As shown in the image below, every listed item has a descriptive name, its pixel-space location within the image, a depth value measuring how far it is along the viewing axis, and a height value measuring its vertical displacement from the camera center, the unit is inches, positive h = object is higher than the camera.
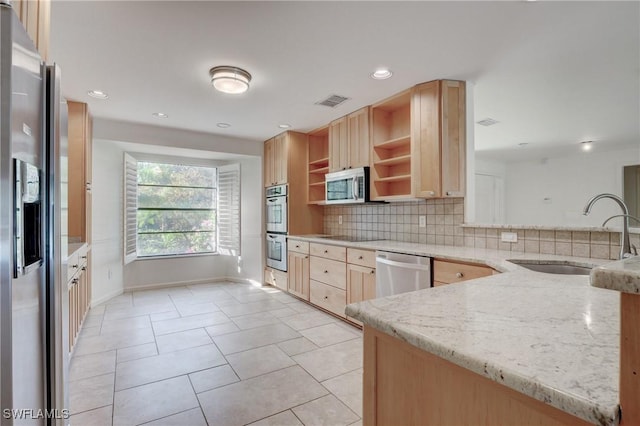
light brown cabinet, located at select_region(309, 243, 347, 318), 140.3 -30.6
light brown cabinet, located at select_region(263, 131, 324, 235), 186.5 +21.2
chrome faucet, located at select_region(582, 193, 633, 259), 69.7 -5.7
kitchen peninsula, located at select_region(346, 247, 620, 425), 21.2 -11.4
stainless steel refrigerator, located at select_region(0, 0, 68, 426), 32.4 -2.7
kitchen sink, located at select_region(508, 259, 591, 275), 78.0 -14.1
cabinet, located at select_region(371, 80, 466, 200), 112.2 +27.1
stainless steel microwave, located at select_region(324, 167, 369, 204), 141.9 +12.7
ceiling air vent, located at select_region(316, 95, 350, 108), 132.0 +48.6
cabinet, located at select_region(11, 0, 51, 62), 45.3 +31.2
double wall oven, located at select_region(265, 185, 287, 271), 187.6 -8.2
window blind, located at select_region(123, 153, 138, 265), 180.7 +3.7
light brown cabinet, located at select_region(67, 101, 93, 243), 138.3 +19.7
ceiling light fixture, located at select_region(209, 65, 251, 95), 104.0 +45.5
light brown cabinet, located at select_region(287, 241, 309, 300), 165.9 -31.6
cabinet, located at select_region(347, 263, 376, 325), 123.3 -28.7
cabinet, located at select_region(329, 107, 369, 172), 144.6 +35.2
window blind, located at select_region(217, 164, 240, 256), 215.3 +2.2
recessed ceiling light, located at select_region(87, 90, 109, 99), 124.2 +48.4
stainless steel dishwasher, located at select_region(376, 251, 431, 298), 101.5 -20.7
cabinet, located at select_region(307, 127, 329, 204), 190.2 +30.2
